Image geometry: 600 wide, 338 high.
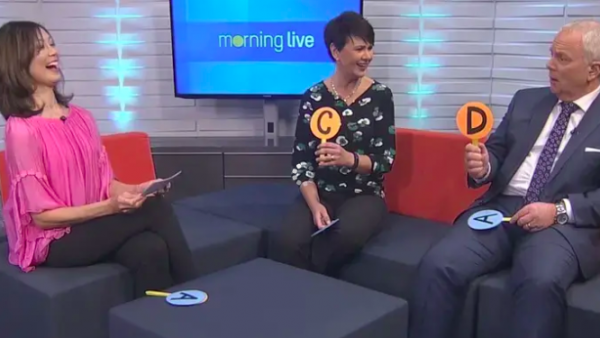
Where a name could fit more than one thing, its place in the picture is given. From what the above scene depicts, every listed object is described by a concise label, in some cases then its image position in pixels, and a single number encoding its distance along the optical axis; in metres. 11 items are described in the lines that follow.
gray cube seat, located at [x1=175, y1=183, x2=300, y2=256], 2.84
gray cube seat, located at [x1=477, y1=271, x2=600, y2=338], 1.93
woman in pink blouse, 2.13
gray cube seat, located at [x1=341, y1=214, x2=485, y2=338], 2.22
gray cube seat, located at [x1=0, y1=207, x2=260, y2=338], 2.07
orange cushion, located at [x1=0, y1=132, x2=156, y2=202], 2.90
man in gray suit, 2.00
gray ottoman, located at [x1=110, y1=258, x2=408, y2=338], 1.77
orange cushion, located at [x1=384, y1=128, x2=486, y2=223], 2.77
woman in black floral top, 2.50
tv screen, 3.39
